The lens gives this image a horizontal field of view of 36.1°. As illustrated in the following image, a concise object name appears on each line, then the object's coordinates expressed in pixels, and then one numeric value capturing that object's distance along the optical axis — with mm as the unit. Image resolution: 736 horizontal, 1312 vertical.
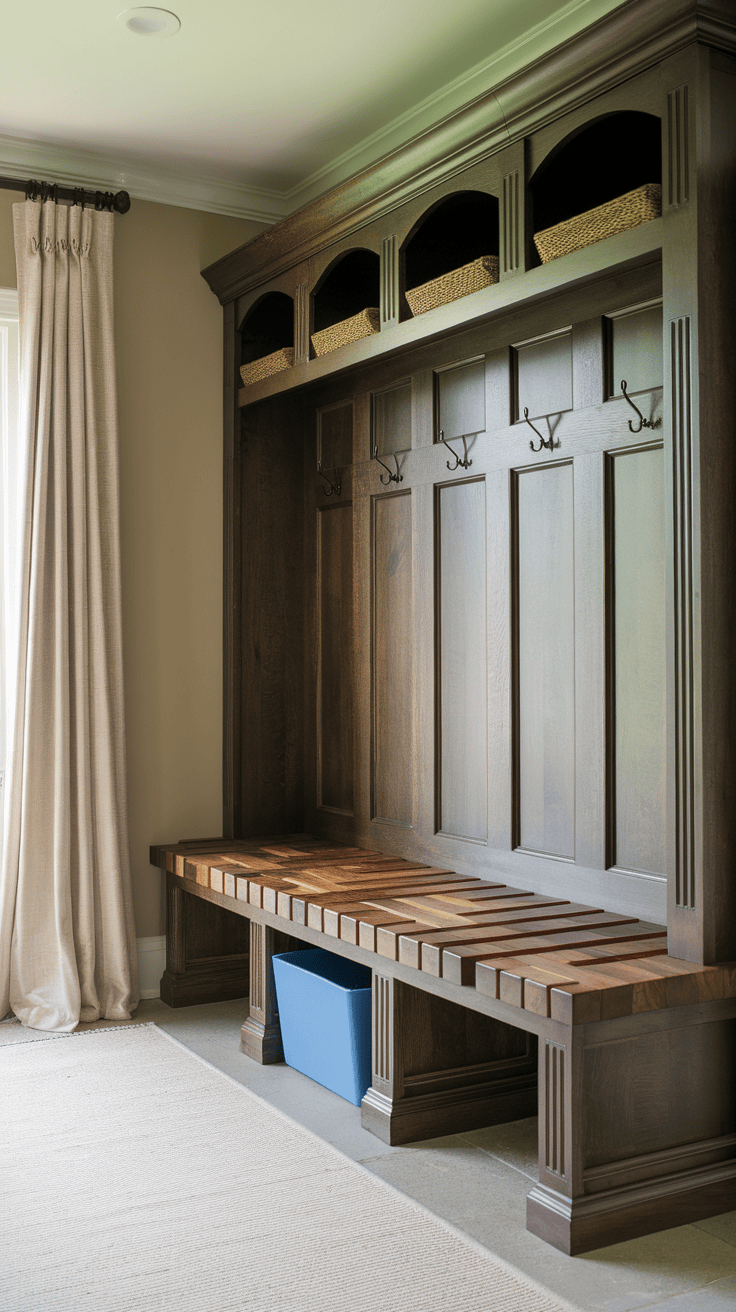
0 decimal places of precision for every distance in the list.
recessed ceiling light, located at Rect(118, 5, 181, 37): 2832
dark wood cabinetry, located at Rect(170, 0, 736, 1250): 2201
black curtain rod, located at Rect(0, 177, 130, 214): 3605
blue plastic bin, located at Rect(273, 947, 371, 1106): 2775
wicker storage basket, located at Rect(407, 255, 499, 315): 2744
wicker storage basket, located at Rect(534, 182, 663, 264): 2303
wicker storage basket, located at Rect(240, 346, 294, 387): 3611
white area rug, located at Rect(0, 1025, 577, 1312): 1969
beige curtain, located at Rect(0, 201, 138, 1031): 3510
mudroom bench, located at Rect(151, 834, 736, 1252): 2098
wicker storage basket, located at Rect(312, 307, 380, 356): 3154
